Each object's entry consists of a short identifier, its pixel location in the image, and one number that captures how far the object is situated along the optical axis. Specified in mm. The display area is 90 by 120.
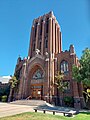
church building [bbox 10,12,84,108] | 17201
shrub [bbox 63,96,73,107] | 15799
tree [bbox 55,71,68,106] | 16696
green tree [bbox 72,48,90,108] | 11876
